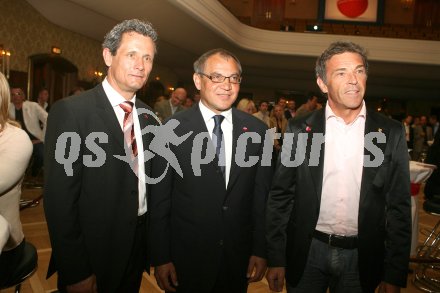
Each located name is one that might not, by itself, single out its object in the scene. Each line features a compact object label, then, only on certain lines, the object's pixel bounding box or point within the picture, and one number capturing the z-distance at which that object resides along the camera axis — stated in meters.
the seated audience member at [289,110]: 8.09
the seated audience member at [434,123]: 13.23
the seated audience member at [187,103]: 8.47
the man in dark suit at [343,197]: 1.61
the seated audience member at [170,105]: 6.31
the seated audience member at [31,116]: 5.64
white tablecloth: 3.25
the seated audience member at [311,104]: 6.65
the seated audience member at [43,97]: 6.59
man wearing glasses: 1.72
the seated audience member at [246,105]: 6.59
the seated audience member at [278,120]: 6.97
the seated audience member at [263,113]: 7.09
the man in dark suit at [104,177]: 1.47
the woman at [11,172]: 1.47
